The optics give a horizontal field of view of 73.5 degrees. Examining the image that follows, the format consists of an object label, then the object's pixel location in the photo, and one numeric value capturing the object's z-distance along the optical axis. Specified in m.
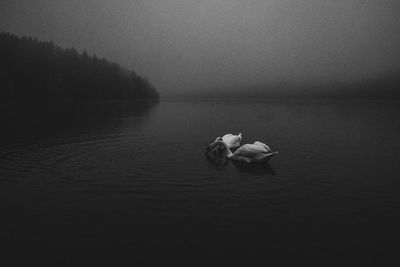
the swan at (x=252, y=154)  17.47
